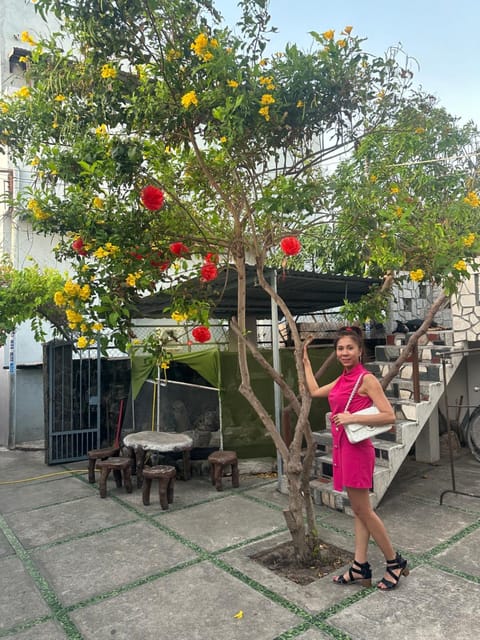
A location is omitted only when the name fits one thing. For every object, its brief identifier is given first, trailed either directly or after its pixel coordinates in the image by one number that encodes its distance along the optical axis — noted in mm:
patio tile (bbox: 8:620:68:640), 2969
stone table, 6048
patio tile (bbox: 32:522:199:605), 3645
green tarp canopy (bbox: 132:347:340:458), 7109
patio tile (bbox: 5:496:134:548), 4758
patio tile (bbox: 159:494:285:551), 4477
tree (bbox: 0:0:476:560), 3723
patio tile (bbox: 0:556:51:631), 3232
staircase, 5172
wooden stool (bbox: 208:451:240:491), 6027
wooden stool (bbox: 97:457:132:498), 5918
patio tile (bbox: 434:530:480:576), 3699
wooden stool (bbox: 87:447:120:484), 6618
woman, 3271
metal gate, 7973
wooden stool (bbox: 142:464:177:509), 5352
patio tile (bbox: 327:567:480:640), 2869
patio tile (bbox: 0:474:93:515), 5859
